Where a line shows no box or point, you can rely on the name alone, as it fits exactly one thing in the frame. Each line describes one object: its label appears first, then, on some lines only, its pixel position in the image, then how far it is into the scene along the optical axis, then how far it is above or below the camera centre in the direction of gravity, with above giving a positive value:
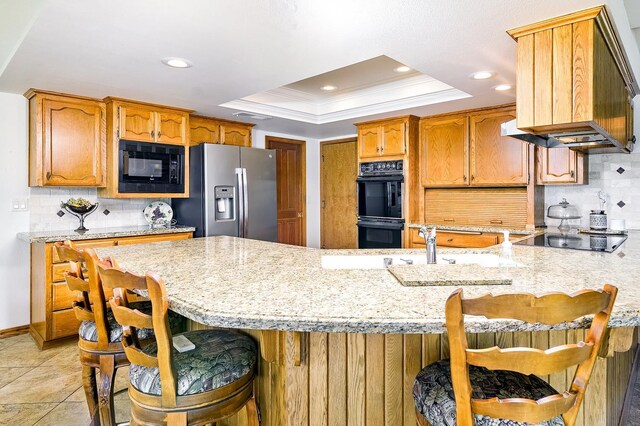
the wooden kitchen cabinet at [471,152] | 3.83 +0.62
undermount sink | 1.98 -0.26
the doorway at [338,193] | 5.64 +0.27
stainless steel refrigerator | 3.97 +0.20
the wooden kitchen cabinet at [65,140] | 3.31 +0.65
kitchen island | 1.04 -0.31
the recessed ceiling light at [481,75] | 2.83 +1.02
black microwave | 3.66 +0.45
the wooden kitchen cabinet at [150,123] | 3.63 +0.89
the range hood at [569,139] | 2.30 +0.48
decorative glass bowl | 3.51 +0.02
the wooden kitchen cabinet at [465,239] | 3.70 -0.29
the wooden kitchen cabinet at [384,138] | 4.37 +0.86
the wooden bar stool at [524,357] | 0.87 -0.35
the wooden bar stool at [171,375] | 1.11 -0.51
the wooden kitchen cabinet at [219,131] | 4.36 +0.96
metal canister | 3.29 -0.10
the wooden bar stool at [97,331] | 1.46 -0.50
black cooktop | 2.32 -0.22
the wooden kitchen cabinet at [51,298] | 3.08 -0.70
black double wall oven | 4.42 +0.08
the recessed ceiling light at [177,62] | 2.59 +1.03
